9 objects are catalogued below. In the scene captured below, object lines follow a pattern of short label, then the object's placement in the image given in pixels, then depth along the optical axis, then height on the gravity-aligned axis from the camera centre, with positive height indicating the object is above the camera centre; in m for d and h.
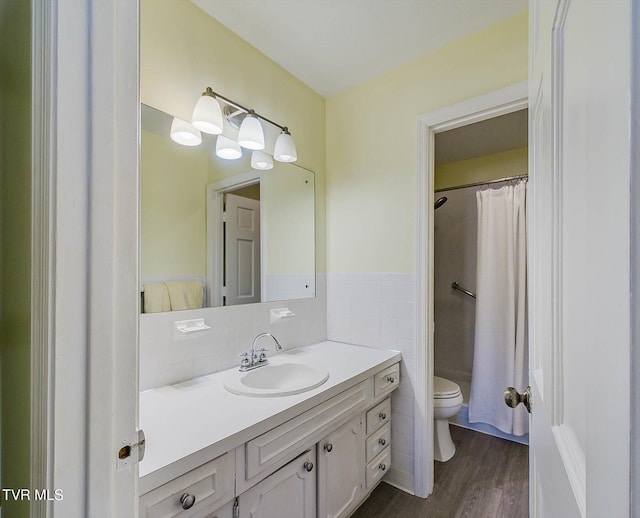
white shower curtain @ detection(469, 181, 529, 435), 2.35 -0.39
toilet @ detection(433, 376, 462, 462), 2.08 -1.04
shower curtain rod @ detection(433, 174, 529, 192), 2.47 +0.67
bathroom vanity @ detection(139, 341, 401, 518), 0.85 -0.63
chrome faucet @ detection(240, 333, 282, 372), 1.53 -0.50
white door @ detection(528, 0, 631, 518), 0.23 +0.00
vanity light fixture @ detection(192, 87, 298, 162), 1.43 +0.69
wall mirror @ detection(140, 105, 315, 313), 1.35 +0.17
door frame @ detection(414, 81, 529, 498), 1.75 -0.22
